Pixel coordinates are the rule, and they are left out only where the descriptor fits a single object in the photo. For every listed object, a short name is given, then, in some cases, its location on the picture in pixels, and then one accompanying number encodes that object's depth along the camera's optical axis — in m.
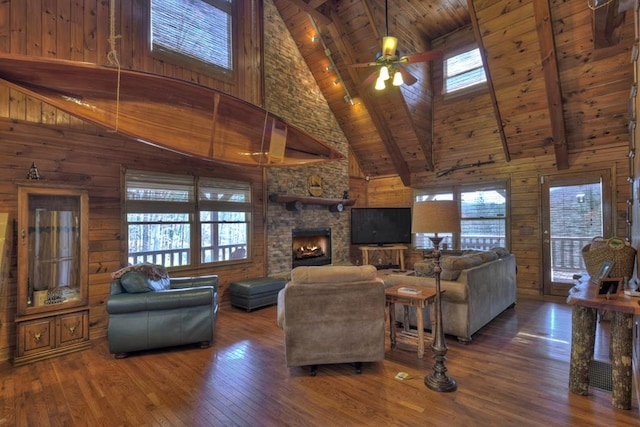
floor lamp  2.40
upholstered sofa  3.37
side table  2.91
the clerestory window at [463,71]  5.75
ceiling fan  3.78
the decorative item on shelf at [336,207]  6.97
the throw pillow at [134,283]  3.18
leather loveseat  3.06
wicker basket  2.56
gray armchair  2.63
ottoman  4.66
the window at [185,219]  4.07
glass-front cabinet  3.01
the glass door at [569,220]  4.99
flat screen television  7.09
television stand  7.00
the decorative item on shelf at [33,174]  3.19
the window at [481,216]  6.04
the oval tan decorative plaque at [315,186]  6.51
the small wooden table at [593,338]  2.13
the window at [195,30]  4.39
